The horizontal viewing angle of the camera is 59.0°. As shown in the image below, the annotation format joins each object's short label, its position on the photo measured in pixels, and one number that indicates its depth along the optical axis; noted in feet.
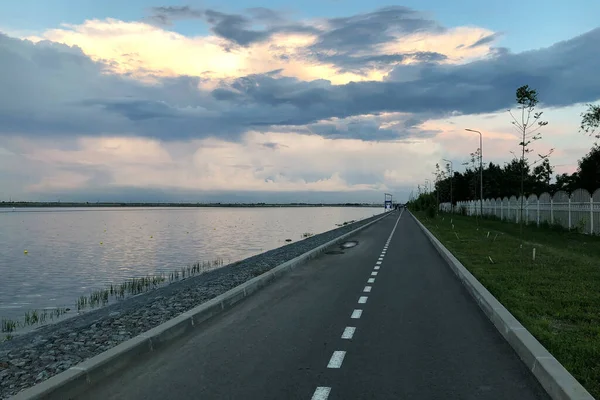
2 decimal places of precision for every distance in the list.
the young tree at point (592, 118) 145.51
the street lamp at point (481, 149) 170.09
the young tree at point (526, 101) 69.97
